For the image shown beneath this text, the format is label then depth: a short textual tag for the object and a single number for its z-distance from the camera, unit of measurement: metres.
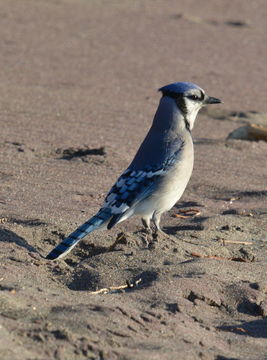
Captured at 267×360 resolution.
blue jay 11.30
